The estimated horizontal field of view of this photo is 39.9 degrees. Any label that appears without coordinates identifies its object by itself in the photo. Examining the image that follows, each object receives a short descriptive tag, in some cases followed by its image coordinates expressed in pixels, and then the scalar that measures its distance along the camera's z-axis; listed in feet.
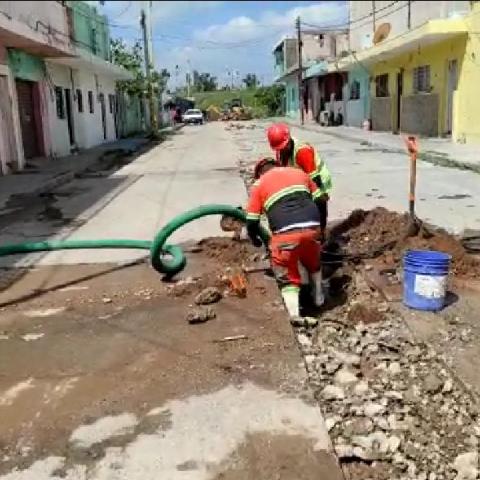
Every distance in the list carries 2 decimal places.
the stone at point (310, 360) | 14.53
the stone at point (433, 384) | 13.04
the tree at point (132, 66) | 135.13
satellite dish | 113.09
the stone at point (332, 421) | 11.61
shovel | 22.85
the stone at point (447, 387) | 12.96
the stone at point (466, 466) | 10.14
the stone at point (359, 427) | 11.46
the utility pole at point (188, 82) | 347.05
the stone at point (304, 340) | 15.88
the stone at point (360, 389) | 12.95
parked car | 210.59
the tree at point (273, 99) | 245.24
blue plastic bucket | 16.99
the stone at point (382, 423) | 11.59
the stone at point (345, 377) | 13.55
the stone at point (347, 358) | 14.55
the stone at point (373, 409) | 12.02
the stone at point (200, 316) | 17.06
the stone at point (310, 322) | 17.13
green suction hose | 21.15
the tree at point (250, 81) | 361.79
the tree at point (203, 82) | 373.61
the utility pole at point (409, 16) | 100.07
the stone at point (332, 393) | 12.80
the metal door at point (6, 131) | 57.47
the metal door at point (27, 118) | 67.72
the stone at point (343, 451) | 10.71
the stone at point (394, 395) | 12.73
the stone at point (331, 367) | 14.11
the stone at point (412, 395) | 12.73
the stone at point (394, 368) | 14.03
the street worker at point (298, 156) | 18.57
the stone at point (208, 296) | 18.47
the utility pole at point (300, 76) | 158.37
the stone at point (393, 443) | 10.81
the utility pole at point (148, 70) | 119.24
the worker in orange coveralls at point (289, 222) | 17.48
